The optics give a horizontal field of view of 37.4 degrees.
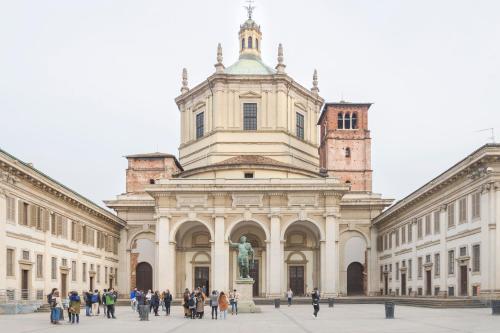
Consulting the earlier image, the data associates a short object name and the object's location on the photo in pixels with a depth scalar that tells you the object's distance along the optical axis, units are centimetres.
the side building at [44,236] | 3862
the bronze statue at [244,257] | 4041
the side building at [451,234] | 3800
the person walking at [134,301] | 4332
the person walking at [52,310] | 2822
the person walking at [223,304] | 3239
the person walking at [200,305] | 3319
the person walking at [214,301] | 3278
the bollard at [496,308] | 2953
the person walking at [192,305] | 3300
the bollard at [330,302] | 4611
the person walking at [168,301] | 3597
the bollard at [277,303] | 4635
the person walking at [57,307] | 2817
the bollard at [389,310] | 3002
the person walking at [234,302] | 3734
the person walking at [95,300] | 3534
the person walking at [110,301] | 3312
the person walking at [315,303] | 3240
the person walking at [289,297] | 4959
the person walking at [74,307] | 2873
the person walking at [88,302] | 3441
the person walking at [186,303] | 3361
